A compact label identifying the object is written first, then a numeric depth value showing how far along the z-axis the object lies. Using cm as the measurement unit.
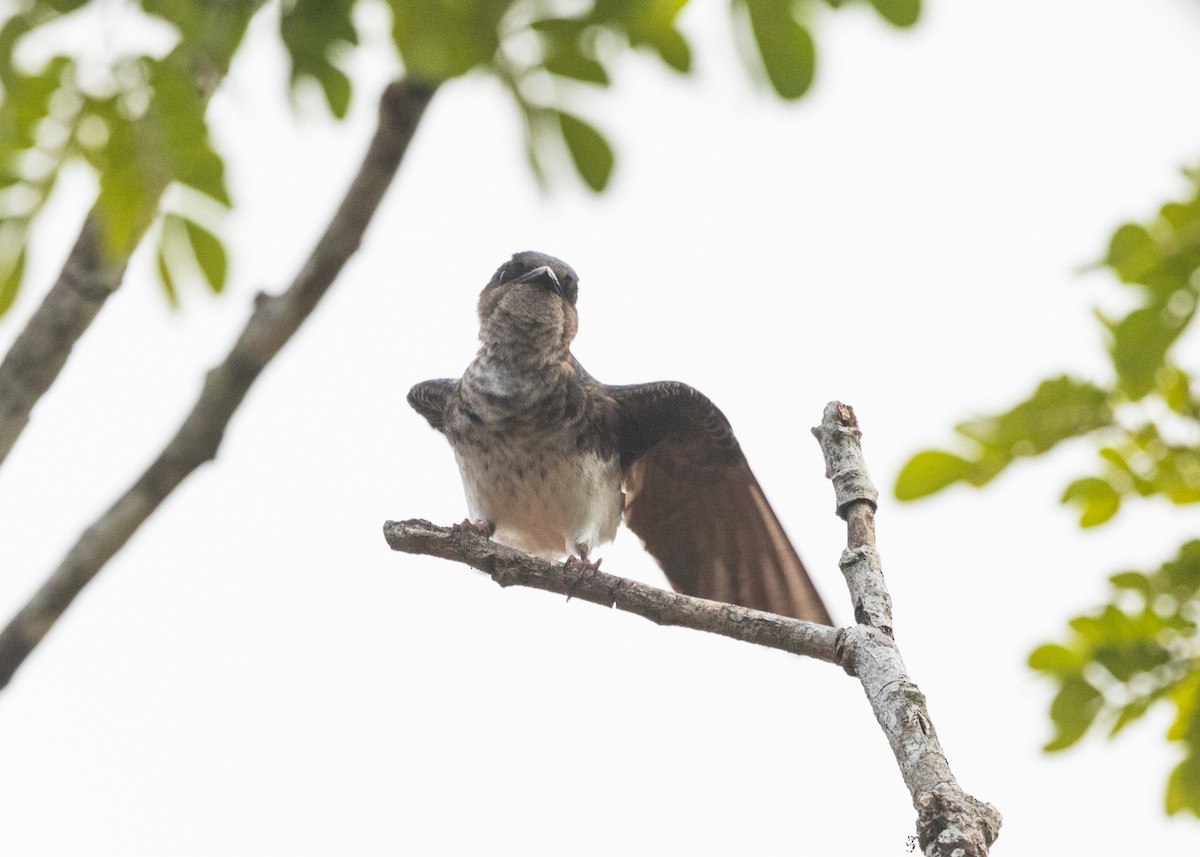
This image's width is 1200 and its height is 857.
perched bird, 1248
